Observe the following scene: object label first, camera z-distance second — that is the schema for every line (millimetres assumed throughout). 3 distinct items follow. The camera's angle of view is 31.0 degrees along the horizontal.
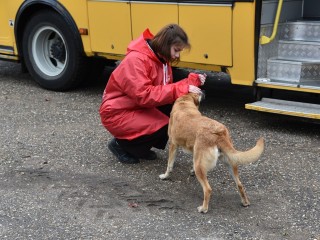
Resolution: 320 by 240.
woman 4547
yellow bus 5723
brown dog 3873
